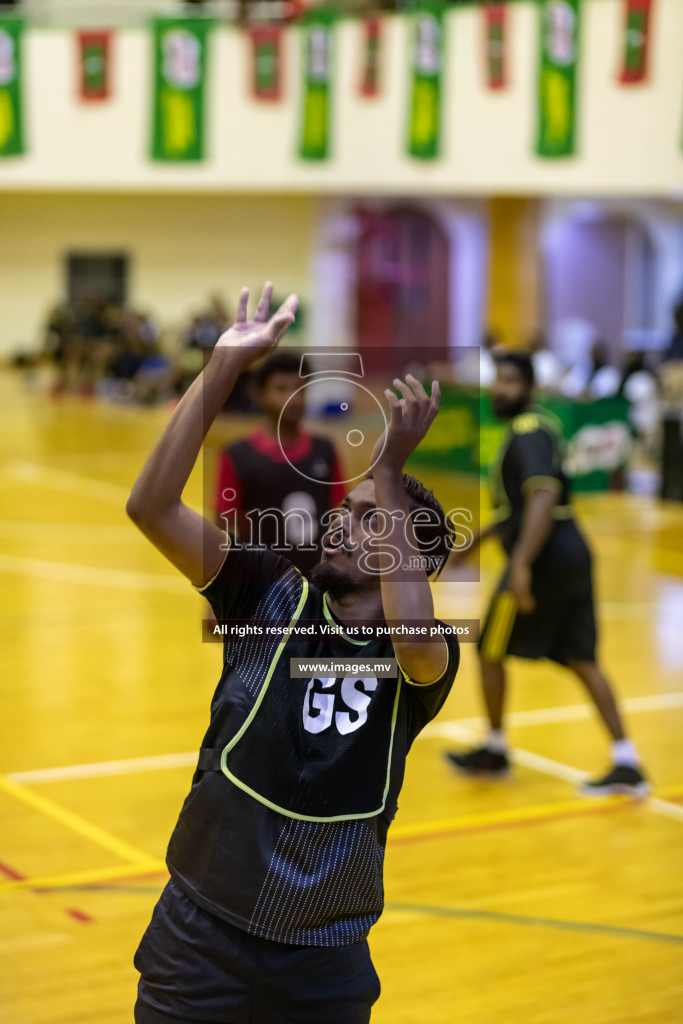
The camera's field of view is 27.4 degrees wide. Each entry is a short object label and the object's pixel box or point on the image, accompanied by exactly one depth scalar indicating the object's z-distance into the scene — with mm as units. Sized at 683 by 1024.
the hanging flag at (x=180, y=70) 19938
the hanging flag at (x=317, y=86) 19000
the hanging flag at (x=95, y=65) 20609
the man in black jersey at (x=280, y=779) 2438
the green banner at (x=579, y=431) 13992
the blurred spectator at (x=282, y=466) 4828
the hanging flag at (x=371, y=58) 18453
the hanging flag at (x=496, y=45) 17266
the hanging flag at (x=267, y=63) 19594
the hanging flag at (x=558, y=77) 16641
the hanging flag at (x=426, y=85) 17984
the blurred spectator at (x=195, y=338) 22859
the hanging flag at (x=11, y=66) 20844
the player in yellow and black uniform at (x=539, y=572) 6137
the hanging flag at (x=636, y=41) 15508
